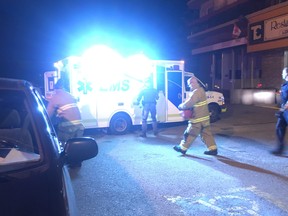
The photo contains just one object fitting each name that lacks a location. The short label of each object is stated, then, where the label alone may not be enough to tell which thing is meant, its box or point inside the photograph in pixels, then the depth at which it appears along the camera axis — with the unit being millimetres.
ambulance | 7207
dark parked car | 1250
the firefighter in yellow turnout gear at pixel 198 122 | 5277
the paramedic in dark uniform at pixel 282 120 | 5116
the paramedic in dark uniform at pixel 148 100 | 7261
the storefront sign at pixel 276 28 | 11833
